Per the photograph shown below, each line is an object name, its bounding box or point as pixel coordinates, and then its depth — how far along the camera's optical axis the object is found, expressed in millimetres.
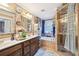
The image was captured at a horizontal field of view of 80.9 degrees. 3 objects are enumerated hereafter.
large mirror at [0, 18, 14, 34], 967
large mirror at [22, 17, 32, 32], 1301
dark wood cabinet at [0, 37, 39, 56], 787
